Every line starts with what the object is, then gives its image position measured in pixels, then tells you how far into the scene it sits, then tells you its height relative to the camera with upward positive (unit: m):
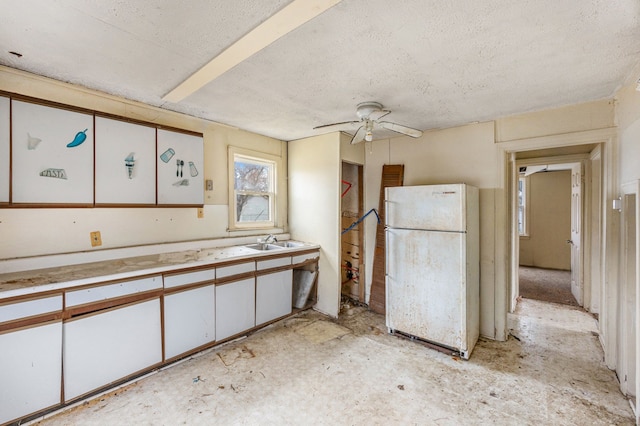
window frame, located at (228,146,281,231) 3.56 +0.37
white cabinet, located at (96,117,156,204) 2.35 +0.46
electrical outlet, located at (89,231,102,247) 2.49 -0.24
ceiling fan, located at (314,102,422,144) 2.55 +0.90
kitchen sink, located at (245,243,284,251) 3.68 -0.46
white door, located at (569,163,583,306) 4.01 -0.30
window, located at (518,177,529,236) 6.63 +0.20
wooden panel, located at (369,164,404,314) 3.80 -0.54
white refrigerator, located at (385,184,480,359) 2.69 -0.55
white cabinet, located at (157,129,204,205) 2.71 +0.47
